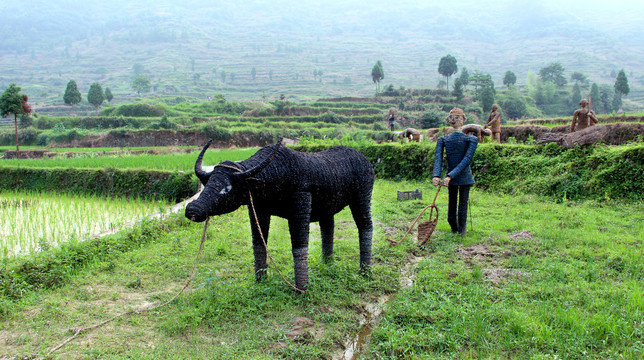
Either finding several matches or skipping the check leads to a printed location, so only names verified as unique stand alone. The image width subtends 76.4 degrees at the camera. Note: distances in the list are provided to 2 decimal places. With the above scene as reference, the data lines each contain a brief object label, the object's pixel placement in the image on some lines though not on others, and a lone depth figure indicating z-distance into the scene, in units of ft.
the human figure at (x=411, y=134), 50.35
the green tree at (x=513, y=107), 180.14
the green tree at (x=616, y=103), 192.24
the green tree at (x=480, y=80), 189.30
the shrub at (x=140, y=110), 138.72
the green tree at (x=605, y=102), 197.16
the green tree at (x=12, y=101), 71.31
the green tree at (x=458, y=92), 177.99
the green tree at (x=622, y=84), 157.99
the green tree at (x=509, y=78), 241.14
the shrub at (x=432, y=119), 127.13
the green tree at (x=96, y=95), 178.09
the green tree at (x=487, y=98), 172.96
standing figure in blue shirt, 20.58
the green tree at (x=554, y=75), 268.00
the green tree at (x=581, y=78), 275.14
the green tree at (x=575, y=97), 212.64
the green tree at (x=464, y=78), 221.83
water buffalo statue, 13.29
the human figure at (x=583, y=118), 37.27
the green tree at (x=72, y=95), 163.37
